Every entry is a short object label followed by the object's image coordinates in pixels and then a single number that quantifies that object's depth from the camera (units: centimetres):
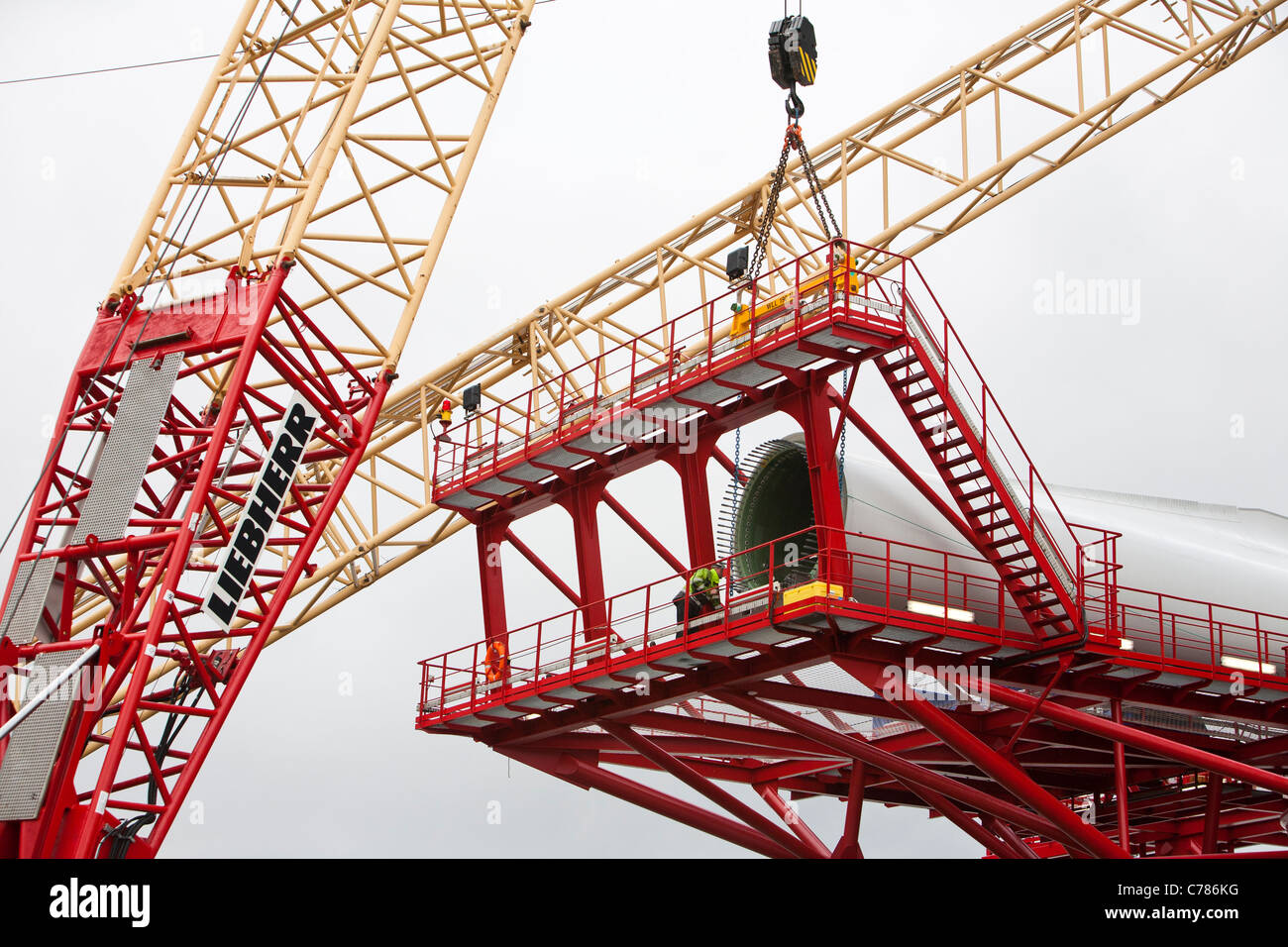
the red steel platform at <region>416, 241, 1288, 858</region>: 3369
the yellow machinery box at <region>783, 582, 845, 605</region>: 3192
